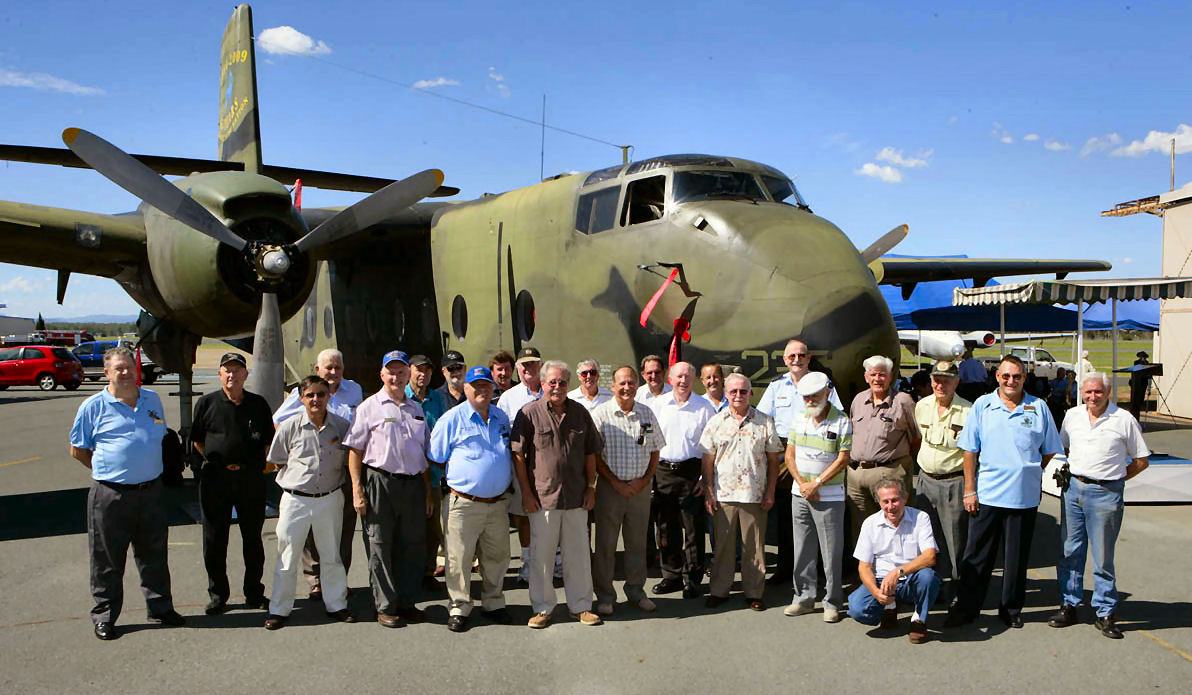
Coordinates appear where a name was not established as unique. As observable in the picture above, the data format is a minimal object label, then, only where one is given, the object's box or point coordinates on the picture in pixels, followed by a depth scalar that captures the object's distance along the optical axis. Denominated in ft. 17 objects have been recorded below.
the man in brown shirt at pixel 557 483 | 18.17
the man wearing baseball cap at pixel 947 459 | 19.44
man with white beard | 18.43
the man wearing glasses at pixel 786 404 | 19.86
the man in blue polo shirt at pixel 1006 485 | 17.75
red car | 100.83
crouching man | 17.38
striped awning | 37.37
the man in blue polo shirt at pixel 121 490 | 17.29
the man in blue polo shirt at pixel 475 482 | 17.99
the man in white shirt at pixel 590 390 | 20.58
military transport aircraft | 21.74
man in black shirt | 18.70
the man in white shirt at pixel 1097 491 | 17.34
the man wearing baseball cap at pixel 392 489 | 18.11
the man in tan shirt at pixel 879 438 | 19.08
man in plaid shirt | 19.15
